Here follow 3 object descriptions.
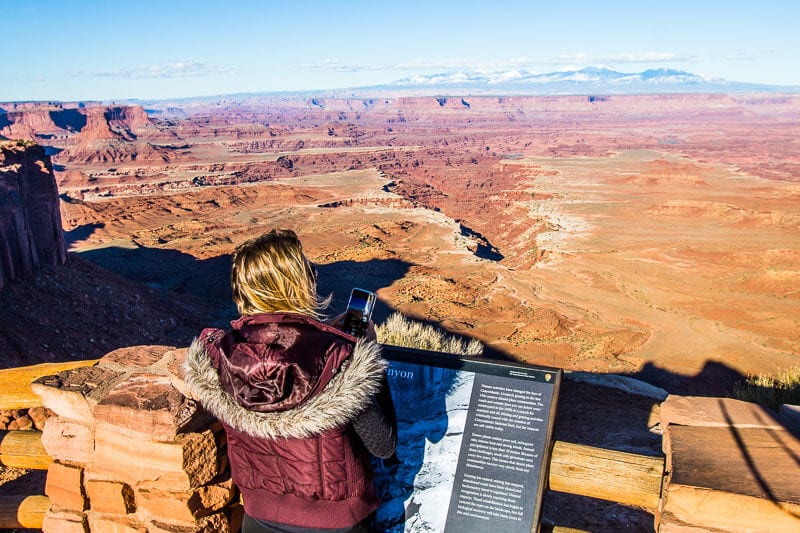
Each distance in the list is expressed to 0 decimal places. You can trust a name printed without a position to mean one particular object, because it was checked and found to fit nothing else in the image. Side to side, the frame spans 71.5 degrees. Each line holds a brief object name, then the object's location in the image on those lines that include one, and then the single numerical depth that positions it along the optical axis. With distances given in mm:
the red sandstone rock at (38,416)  5555
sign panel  2439
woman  1941
